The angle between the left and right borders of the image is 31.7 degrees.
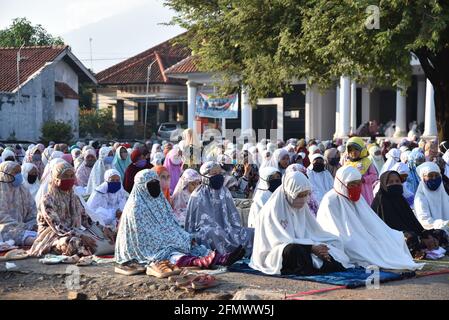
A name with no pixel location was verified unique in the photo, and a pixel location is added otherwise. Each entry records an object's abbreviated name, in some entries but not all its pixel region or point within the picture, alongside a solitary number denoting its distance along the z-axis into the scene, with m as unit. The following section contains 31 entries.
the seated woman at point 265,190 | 8.90
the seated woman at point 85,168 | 13.69
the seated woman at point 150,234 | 7.65
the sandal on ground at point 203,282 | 6.57
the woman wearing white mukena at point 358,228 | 7.50
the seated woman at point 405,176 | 10.11
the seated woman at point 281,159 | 12.18
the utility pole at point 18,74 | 30.58
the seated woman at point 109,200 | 9.74
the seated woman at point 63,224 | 8.40
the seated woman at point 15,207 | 9.20
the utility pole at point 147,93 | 32.99
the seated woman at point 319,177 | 10.93
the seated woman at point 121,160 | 13.77
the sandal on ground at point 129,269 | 7.38
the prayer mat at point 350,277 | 6.65
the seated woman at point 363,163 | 10.55
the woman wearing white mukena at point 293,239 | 7.11
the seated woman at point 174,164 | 13.81
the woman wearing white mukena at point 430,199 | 9.04
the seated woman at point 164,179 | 10.21
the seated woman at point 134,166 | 11.40
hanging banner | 24.78
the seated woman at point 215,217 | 8.17
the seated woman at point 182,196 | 9.95
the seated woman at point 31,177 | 10.74
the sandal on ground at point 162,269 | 7.08
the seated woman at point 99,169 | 13.12
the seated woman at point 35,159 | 14.79
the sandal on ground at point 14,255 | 8.27
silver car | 34.28
